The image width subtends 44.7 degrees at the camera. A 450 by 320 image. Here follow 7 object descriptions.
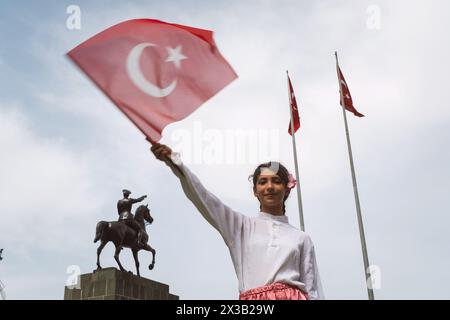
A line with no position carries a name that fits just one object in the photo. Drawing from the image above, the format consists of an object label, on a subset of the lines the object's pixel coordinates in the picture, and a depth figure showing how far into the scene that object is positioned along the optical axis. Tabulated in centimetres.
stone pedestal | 1194
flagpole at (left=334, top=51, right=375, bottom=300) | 1196
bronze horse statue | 1317
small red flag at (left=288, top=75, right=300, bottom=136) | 1435
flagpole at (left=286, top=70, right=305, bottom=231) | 1231
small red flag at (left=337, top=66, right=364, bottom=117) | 1402
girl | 317
